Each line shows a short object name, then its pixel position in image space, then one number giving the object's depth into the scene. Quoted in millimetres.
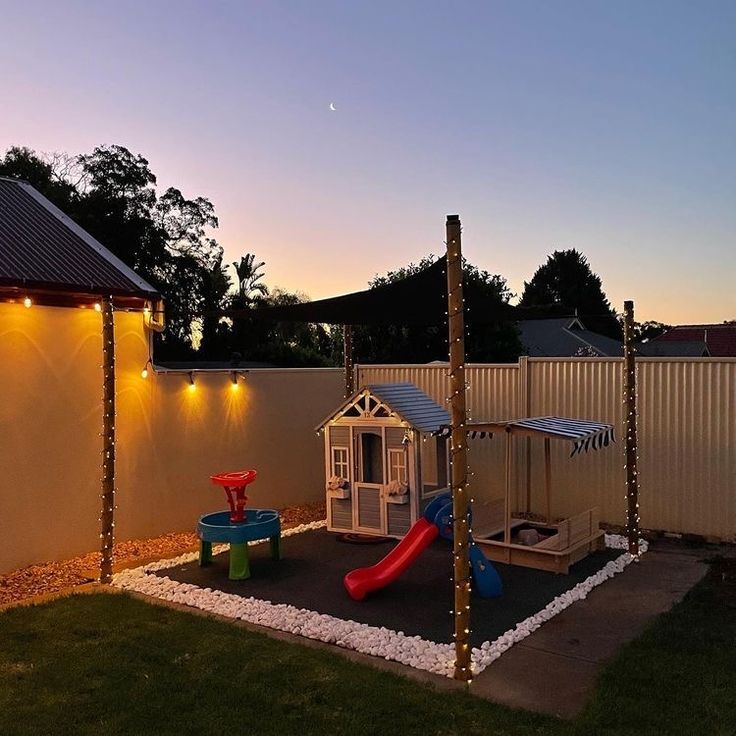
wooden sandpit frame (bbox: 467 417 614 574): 6340
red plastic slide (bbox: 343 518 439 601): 5605
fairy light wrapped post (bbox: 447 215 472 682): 4238
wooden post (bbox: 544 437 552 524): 6961
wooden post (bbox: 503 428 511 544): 6547
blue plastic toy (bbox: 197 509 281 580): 6258
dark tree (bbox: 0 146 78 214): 25109
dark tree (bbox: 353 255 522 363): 17375
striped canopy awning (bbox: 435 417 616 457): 6250
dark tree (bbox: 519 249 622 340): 58688
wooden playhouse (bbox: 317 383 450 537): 7355
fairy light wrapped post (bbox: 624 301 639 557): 6766
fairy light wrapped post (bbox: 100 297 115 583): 6199
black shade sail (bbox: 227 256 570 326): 7108
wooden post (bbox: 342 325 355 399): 10039
